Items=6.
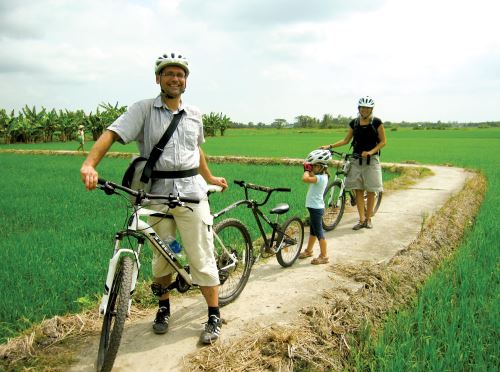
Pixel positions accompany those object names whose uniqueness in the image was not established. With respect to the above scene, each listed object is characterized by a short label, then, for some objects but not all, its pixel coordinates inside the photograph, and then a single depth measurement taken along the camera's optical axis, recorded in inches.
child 181.0
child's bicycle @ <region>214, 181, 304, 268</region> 148.3
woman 243.9
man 108.3
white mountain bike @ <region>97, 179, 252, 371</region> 94.5
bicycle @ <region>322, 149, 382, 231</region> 252.1
